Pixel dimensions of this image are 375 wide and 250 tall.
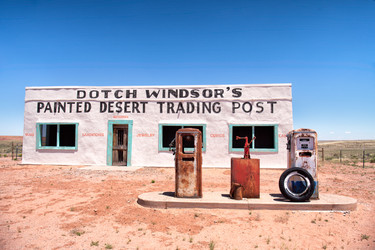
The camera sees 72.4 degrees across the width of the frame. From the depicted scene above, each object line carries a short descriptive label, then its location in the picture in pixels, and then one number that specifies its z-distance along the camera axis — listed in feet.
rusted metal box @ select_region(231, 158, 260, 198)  20.62
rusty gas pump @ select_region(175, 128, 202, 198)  20.67
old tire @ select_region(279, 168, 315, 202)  19.57
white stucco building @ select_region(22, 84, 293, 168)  43.96
